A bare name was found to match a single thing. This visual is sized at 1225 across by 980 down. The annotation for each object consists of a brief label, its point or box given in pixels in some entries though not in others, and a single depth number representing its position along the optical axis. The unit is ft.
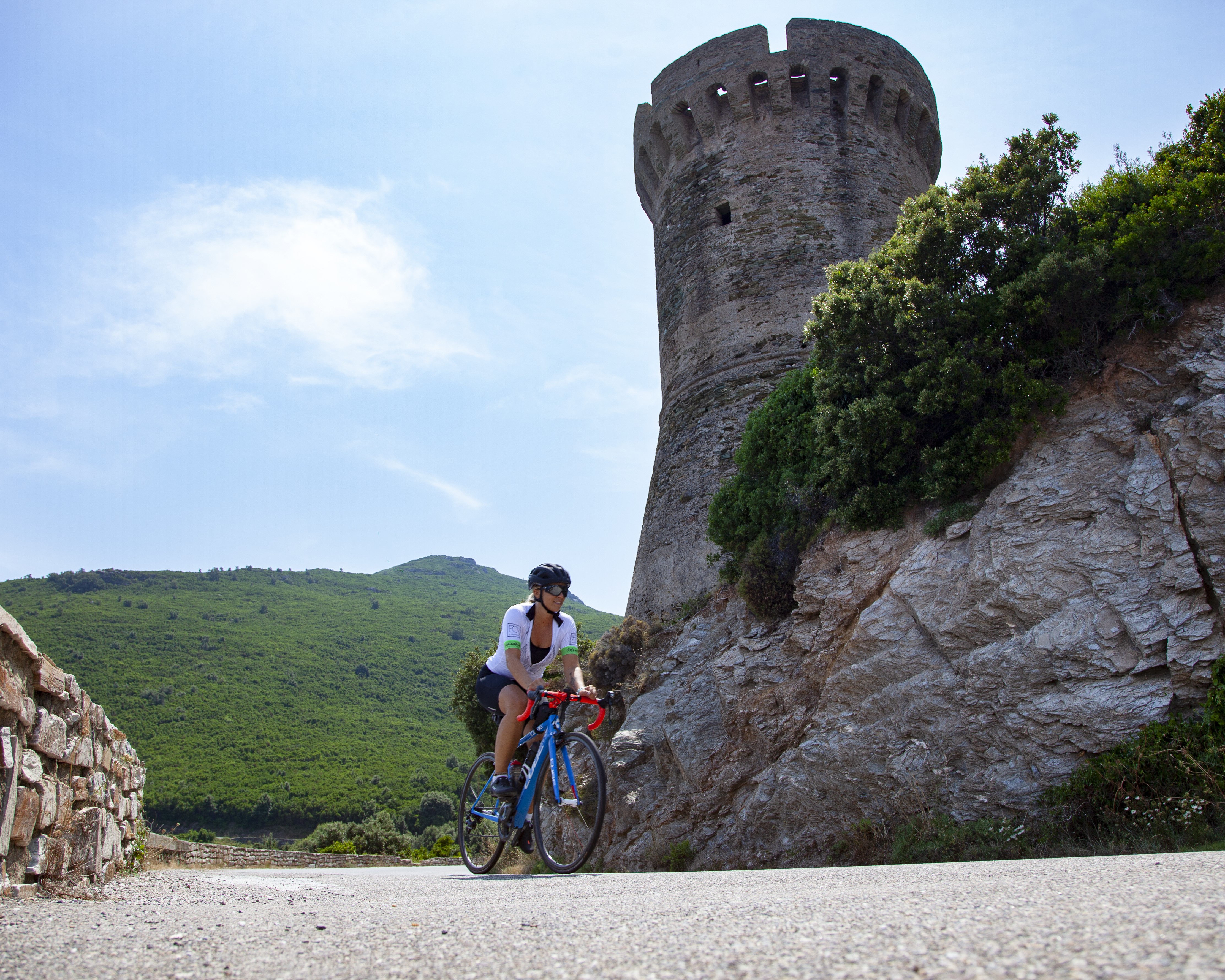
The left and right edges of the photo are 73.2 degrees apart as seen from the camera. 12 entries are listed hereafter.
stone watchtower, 49.32
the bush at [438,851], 65.98
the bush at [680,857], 25.88
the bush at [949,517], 25.22
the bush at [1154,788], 16.60
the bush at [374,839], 73.82
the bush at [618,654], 38.29
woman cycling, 16.98
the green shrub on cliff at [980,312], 24.38
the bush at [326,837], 81.30
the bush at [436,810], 118.83
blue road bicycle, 15.85
